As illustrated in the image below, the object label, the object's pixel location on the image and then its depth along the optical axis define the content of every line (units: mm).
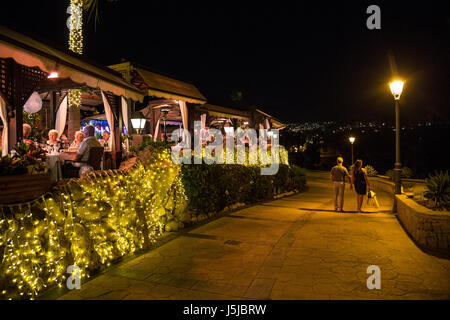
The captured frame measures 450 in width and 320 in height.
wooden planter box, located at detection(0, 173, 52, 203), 3529
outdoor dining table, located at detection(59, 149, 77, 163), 7480
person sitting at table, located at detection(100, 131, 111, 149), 10088
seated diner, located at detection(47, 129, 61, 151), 7559
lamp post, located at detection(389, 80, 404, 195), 8984
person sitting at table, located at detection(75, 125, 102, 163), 6832
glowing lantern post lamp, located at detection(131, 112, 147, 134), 11078
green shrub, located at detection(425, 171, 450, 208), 6379
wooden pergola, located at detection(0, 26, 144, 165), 5035
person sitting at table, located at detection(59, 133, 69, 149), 10374
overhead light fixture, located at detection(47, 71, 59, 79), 8209
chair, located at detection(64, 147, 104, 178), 6938
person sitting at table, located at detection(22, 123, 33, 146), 7154
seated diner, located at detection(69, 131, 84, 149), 7863
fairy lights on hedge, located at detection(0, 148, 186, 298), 3502
